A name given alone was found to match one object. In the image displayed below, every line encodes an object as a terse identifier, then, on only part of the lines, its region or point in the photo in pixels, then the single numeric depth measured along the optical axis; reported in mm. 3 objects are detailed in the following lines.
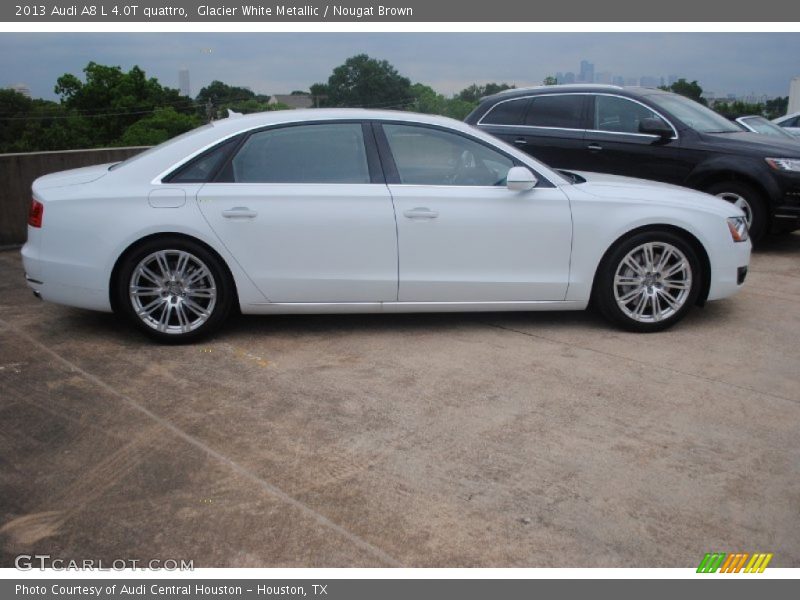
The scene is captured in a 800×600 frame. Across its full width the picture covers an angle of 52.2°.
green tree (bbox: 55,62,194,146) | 64250
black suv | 8227
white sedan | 5453
